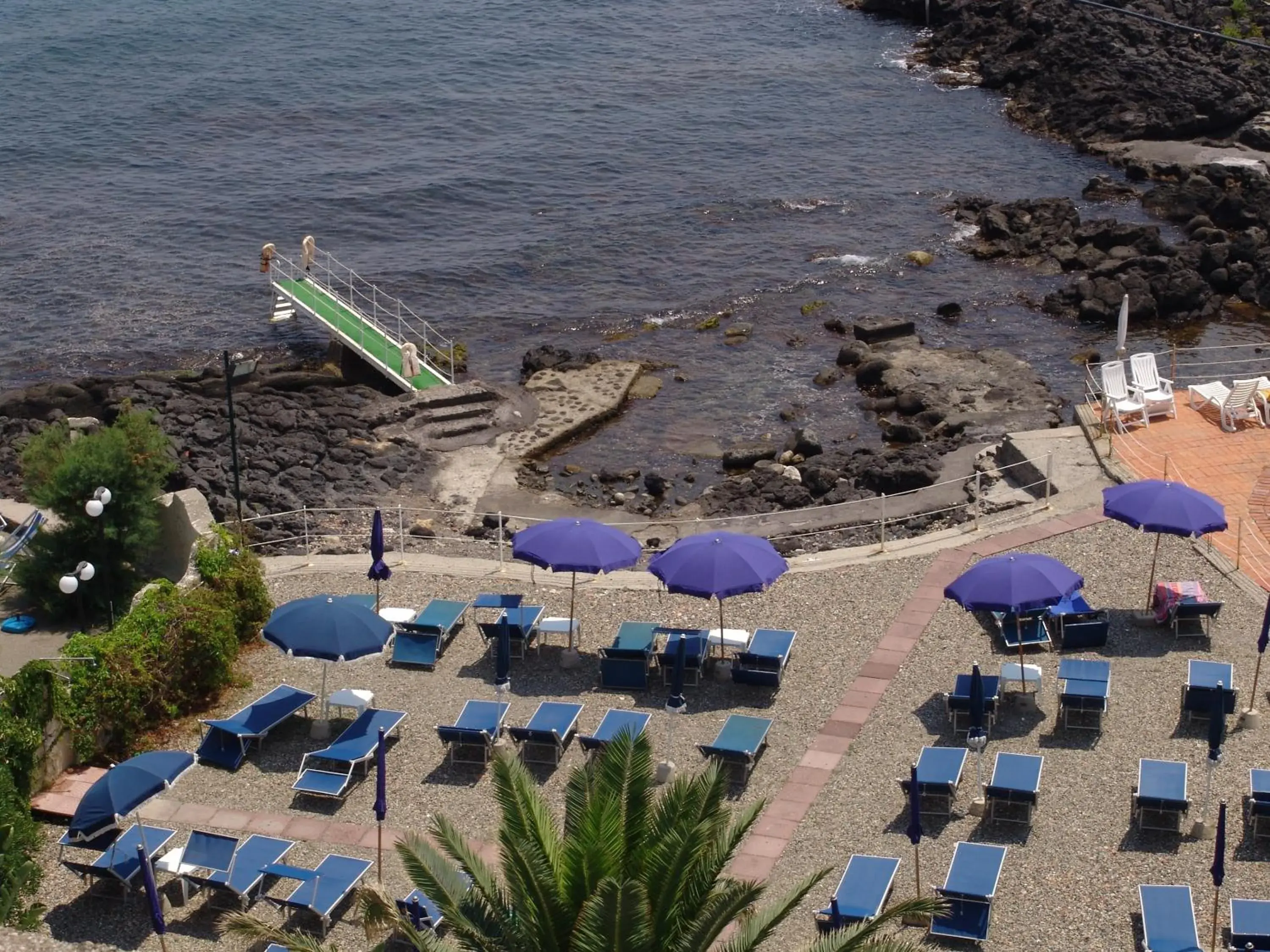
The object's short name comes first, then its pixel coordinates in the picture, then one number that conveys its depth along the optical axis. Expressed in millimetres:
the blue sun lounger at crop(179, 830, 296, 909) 16391
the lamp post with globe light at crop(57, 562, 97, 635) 21609
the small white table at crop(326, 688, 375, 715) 19828
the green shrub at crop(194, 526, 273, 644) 21812
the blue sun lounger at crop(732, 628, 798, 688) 20438
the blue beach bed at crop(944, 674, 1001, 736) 19266
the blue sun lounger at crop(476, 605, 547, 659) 21500
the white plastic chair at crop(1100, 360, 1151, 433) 27406
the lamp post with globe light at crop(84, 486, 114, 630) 22578
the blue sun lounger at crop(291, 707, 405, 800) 18234
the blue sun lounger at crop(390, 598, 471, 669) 21359
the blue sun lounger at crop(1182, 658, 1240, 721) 18922
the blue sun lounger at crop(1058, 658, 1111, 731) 18938
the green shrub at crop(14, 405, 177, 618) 24328
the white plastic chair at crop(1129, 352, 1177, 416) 27609
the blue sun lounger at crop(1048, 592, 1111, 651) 20766
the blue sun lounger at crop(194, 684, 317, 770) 19125
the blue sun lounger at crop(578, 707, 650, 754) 18922
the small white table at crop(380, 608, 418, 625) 21969
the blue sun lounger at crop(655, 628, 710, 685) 20797
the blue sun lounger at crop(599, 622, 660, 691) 20625
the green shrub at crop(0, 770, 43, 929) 16062
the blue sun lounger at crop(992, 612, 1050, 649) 21062
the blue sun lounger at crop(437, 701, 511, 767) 18781
